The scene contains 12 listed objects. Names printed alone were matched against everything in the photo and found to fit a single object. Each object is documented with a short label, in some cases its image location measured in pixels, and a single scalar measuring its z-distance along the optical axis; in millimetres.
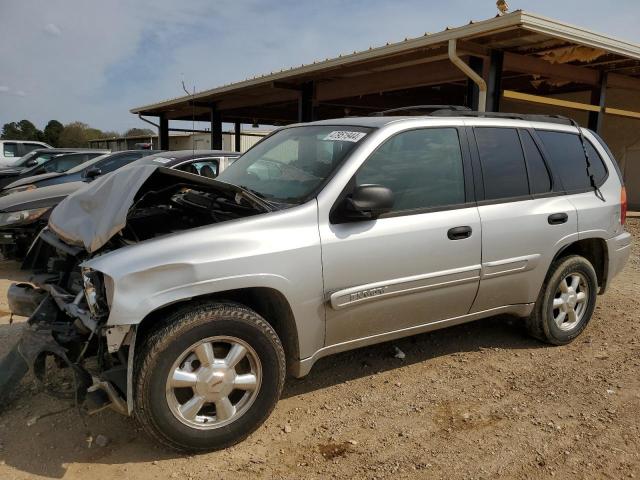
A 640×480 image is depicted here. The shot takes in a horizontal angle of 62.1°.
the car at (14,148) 18516
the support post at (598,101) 10445
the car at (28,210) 5980
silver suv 2672
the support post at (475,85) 8531
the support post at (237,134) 20516
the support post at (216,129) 17297
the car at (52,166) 10984
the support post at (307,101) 12219
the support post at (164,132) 20183
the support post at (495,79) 8281
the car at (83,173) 8039
